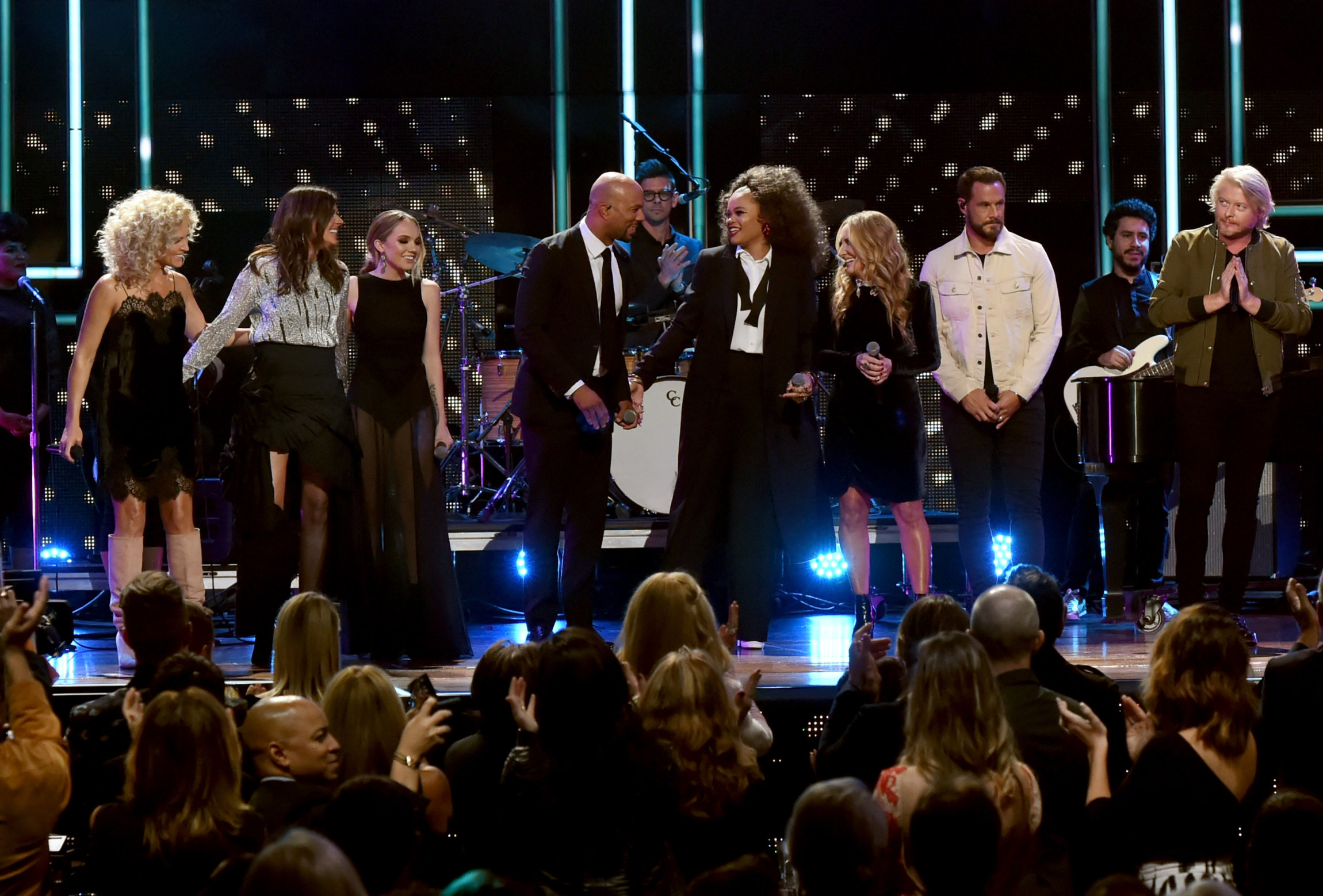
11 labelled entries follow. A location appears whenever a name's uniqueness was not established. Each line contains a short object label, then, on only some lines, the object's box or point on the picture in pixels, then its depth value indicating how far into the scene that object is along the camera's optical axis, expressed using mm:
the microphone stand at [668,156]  16683
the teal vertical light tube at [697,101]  18766
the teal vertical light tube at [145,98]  18219
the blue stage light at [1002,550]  16625
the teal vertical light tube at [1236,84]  18641
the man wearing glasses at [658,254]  16453
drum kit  16672
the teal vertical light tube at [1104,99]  18672
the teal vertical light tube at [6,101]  18000
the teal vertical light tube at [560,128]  18781
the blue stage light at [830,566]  16281
